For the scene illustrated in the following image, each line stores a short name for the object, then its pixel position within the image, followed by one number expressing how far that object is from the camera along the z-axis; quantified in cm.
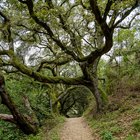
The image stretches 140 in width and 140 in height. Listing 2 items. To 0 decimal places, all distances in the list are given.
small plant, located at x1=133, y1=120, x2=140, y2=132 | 478
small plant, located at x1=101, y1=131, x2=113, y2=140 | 498
